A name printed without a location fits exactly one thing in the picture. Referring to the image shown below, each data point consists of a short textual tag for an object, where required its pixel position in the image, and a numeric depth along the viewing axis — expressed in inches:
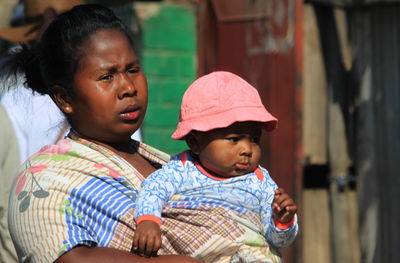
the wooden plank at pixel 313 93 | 463.5
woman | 200.4
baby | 200.5
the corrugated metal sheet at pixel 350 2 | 438.3
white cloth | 283.7
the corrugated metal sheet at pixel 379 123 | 452.8
